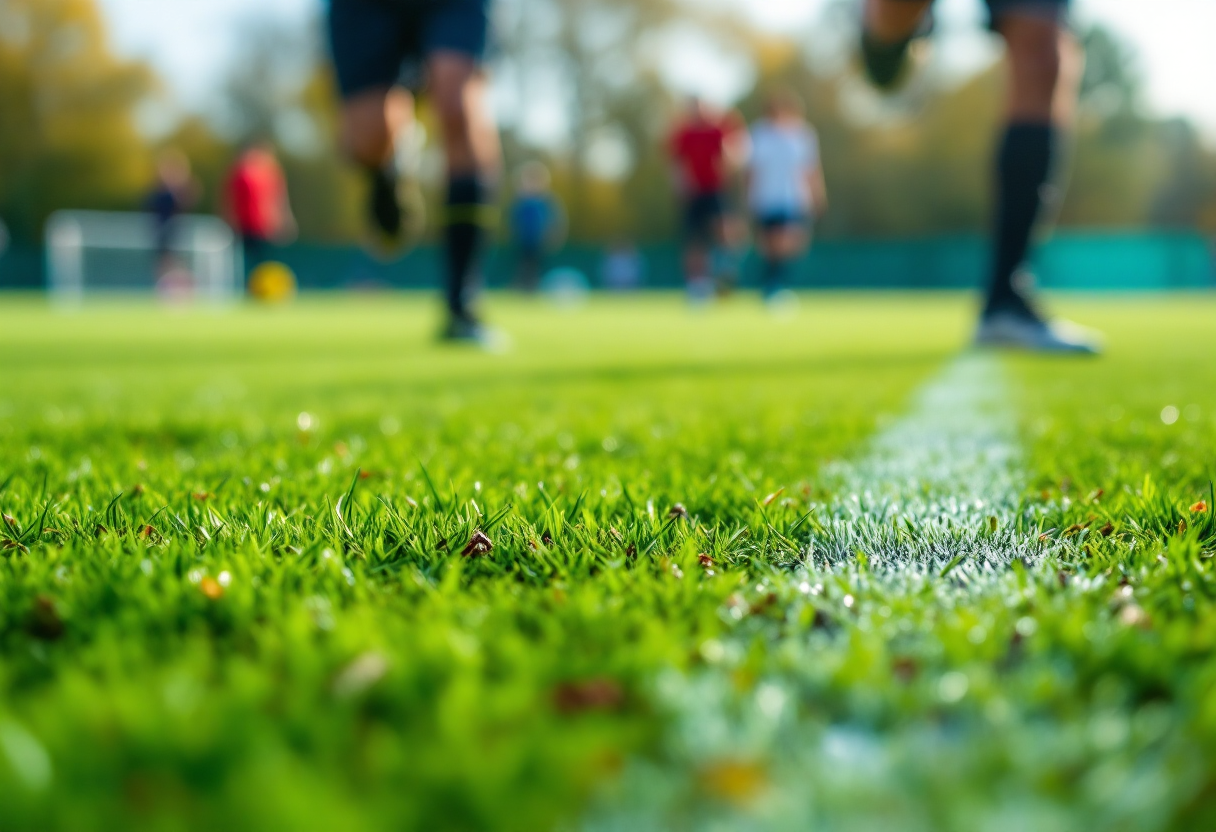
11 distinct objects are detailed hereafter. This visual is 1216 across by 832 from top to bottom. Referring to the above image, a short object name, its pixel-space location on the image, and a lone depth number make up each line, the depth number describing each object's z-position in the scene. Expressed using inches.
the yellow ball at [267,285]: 741.9
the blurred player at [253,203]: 700.7
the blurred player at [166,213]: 775.7
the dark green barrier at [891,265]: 1194.6
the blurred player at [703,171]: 564.1
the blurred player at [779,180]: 526.9
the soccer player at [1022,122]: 148.4
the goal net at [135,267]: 843.4
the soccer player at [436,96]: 184.9
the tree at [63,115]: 1401.3
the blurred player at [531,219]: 909.2
